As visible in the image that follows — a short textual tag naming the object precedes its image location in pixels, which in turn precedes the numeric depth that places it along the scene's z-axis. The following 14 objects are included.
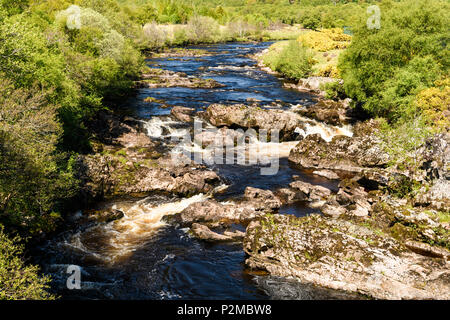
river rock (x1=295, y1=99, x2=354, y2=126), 49.69
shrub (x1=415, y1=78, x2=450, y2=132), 34.66
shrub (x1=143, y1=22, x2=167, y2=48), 119.98
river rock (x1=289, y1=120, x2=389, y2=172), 36.69
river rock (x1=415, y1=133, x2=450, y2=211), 24.80
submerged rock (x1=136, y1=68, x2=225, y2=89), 67.77
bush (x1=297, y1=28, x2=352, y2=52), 94.25
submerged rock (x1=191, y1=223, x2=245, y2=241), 24.09
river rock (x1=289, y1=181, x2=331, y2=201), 30.12
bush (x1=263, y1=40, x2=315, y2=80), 77.25
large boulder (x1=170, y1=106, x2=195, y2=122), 48.04
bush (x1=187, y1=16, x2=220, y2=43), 146.75
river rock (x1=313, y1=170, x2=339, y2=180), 34.80
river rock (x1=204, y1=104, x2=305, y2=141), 44.75
